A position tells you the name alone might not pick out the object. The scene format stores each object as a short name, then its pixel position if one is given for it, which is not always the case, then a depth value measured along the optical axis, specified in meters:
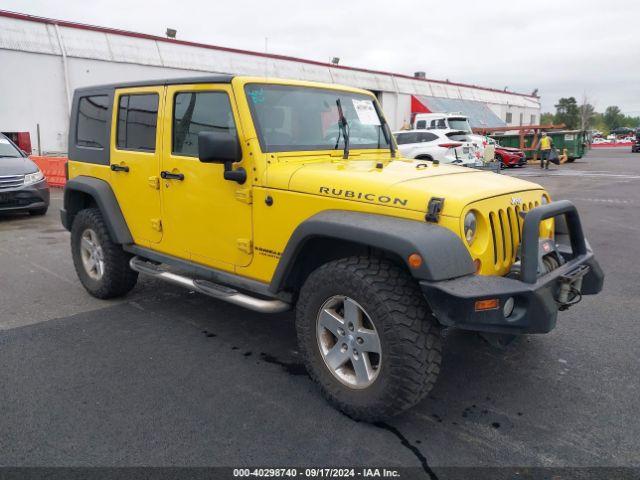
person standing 21.98
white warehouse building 18.55
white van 20.22
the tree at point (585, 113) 86.56
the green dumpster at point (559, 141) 25.20
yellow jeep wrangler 2.69
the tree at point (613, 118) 120.34
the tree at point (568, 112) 87.88
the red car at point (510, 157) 23.03
